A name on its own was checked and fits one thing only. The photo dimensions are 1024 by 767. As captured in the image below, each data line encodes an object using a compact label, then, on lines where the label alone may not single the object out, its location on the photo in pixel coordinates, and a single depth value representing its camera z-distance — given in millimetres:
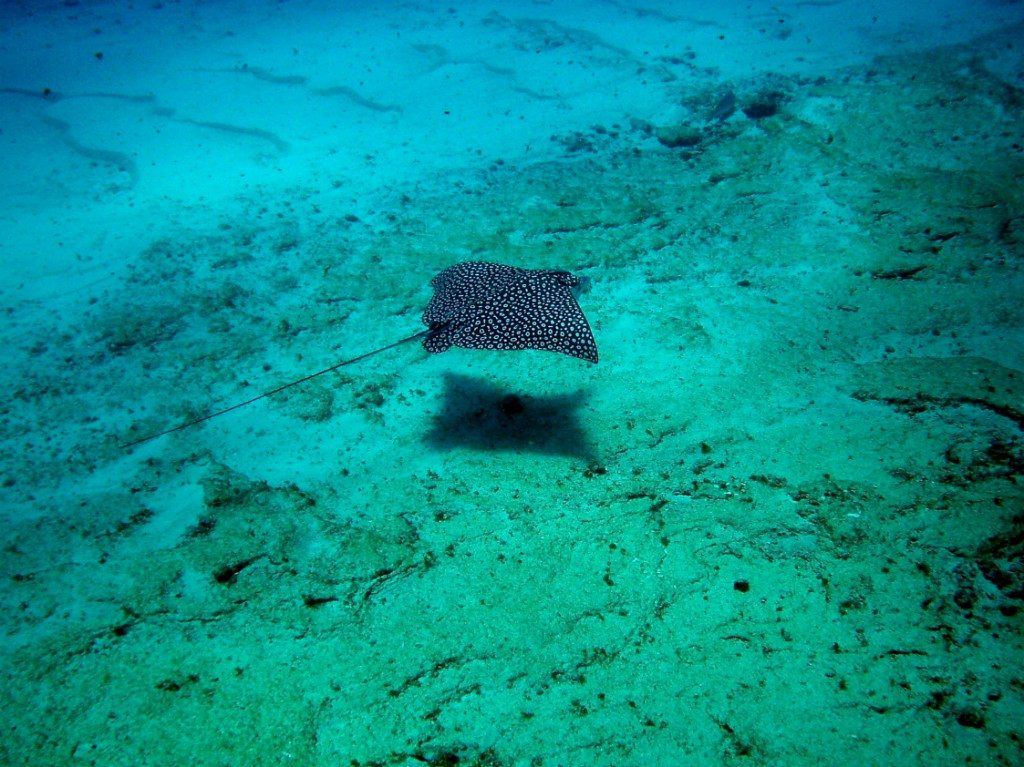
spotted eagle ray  4207
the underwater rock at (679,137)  9492
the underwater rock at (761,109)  9914
